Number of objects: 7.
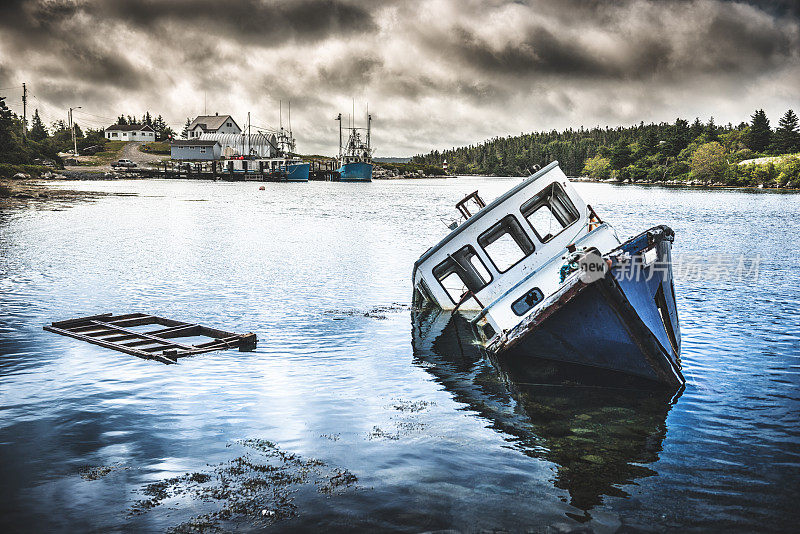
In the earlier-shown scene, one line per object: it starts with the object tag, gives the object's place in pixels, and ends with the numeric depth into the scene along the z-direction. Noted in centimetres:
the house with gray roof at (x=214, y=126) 19662
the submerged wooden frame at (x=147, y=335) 1853
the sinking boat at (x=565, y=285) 1527
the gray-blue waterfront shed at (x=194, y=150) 18388
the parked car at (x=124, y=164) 17100
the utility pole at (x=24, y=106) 14838
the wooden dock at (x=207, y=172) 17950
